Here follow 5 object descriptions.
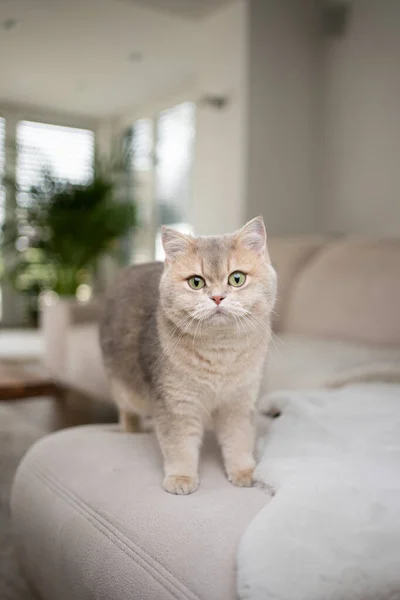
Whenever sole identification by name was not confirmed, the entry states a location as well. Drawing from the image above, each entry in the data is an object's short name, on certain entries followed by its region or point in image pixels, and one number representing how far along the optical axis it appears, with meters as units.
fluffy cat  0.86
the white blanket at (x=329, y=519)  0.61
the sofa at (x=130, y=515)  0.69
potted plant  5.14
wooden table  2.11
